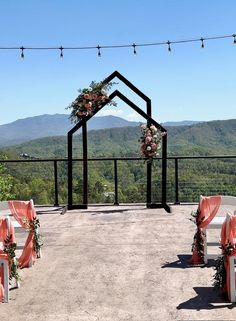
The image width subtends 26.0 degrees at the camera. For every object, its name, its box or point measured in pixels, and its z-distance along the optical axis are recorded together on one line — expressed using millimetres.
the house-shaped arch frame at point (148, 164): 9914
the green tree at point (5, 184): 13381
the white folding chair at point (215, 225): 5637
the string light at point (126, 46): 9952
